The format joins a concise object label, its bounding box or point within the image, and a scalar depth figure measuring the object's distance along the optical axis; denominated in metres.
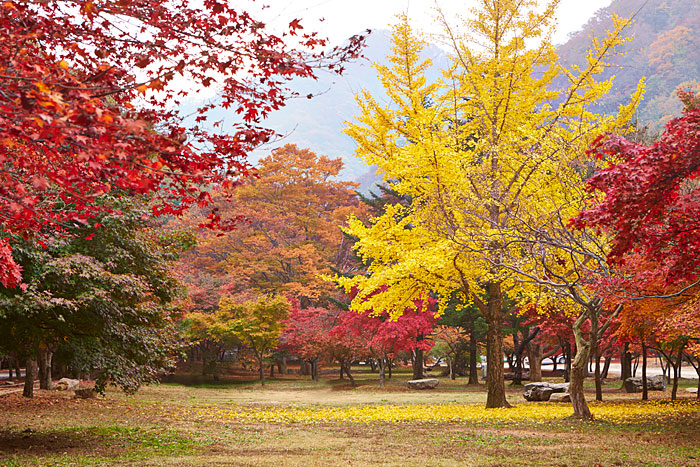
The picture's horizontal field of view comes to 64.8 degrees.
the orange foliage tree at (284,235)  37.81
